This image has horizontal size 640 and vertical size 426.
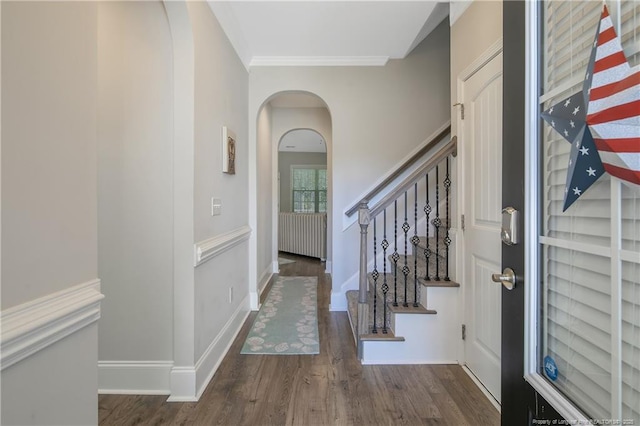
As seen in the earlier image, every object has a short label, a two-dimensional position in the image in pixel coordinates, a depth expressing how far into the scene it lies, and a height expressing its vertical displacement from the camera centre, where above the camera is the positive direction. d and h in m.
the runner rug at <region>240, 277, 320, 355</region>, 2.35 -1.10
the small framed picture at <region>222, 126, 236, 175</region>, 2.28 +0.49
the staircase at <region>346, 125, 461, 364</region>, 2.13 -0.79
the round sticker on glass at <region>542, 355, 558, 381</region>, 0.75 -0.41
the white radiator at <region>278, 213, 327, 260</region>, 6.13 -0.52
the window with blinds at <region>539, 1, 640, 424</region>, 0.61 -0.11
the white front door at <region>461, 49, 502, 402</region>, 1.68 -0.03
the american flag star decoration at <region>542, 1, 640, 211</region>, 0.57 +0.20
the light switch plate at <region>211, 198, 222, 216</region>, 2.06 +0.03
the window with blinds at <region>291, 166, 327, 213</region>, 9.12 +0.75
